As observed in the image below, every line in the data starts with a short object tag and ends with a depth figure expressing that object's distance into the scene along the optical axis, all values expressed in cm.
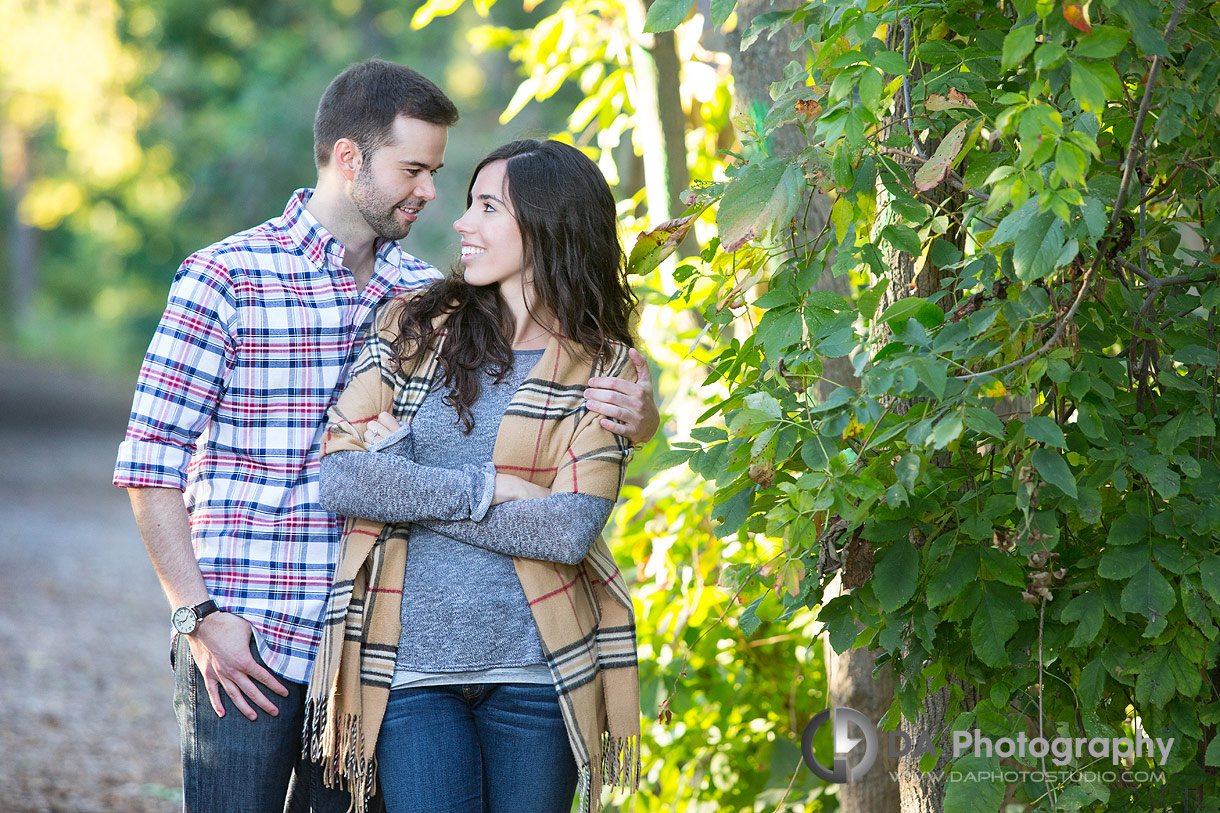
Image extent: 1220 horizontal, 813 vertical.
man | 603
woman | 596
